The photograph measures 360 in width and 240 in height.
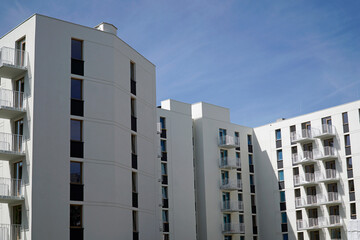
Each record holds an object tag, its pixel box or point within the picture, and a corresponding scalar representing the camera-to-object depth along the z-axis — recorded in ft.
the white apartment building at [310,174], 186.29
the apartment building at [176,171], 182.70
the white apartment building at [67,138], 108.47
